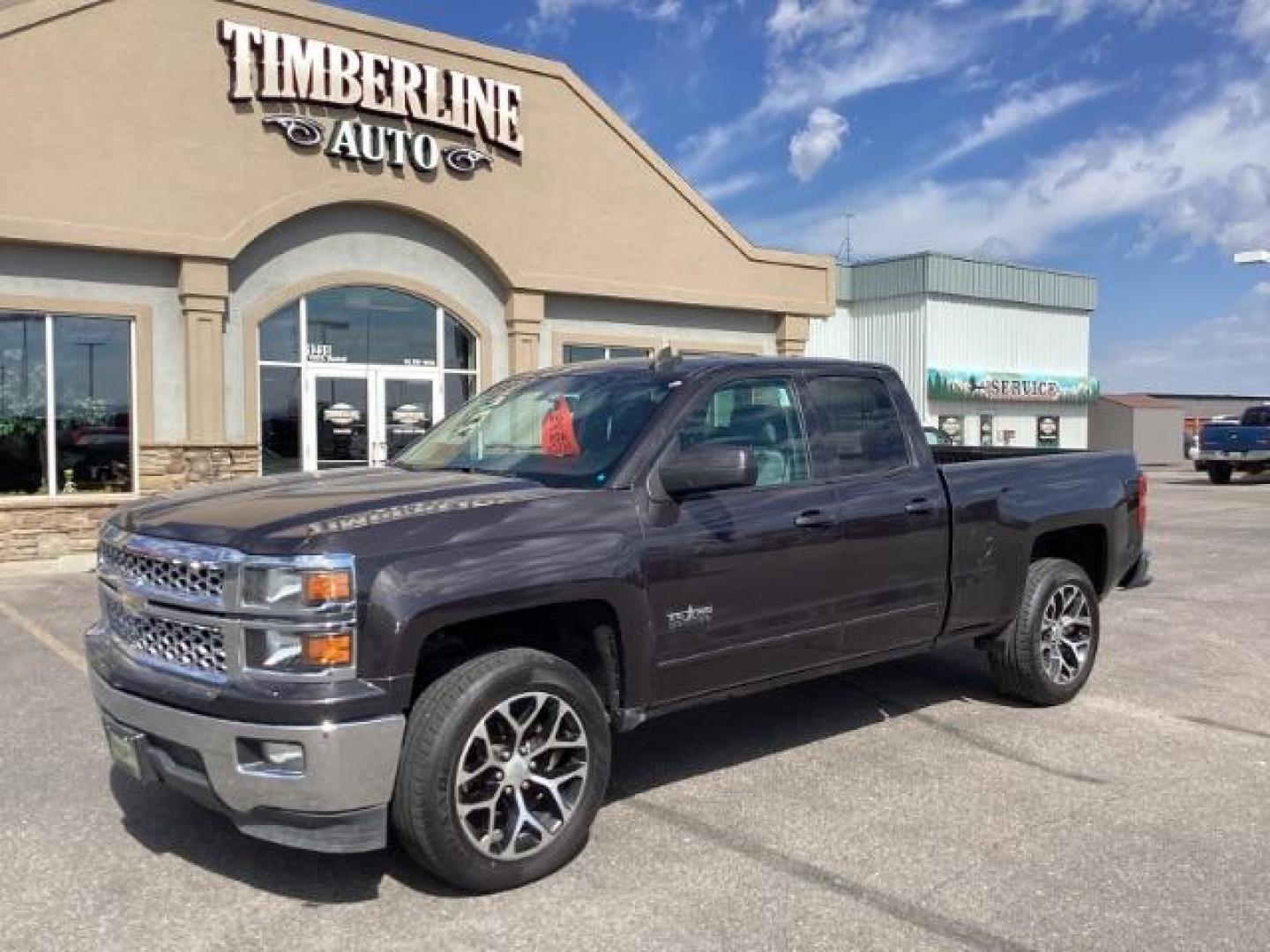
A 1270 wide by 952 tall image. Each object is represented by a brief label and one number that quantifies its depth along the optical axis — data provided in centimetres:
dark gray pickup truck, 351
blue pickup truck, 2790
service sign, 3412
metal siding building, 3412
